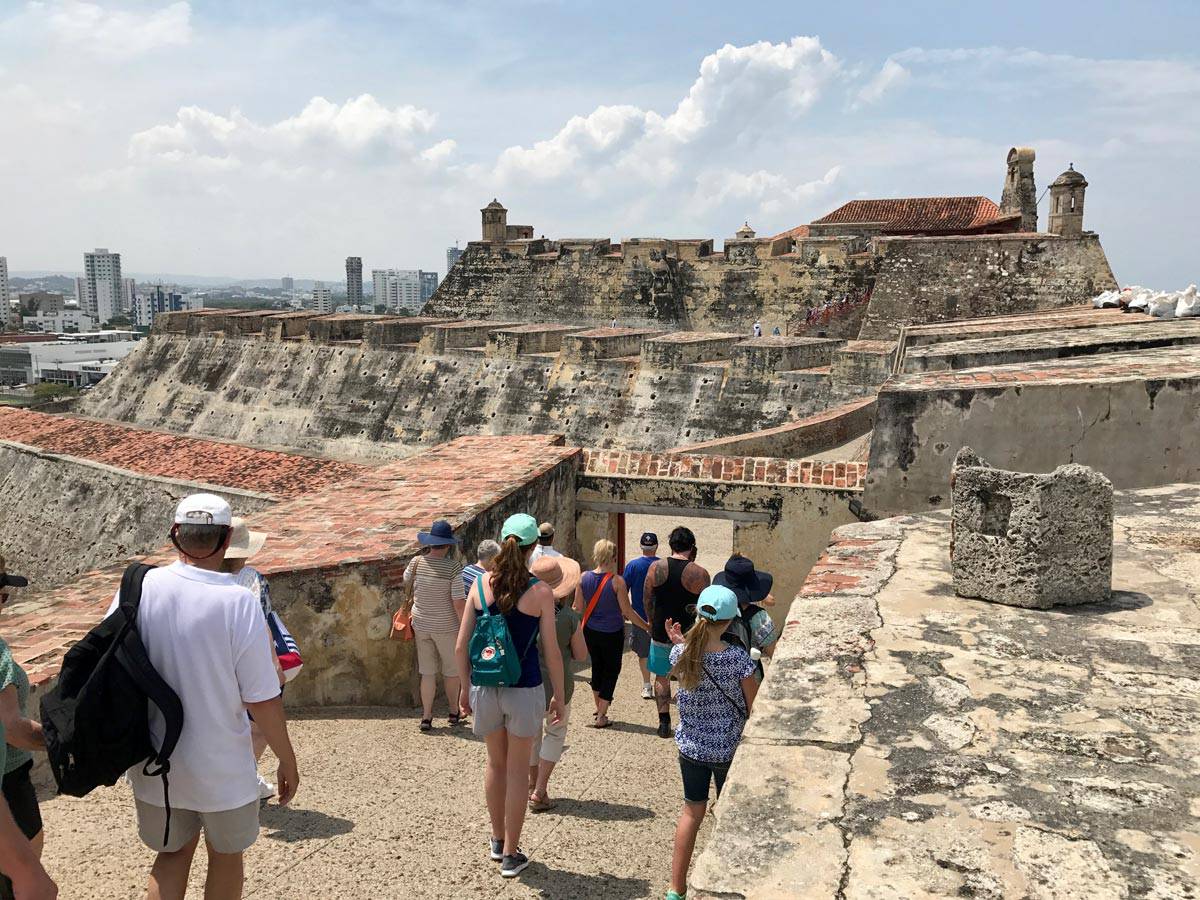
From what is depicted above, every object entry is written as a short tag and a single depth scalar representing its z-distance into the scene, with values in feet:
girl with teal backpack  12.92
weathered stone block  12.91
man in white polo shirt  8.61
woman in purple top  18.72
